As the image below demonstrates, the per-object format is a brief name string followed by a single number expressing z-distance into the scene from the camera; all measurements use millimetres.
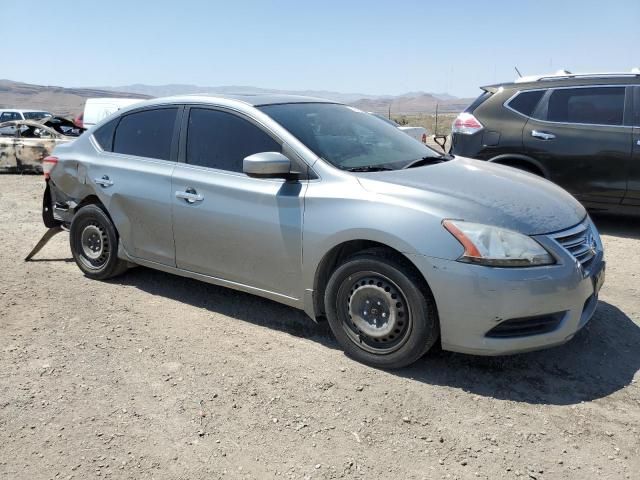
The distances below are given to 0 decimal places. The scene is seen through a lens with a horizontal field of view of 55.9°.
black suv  6785
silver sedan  3334
